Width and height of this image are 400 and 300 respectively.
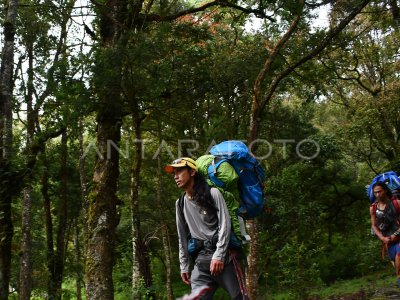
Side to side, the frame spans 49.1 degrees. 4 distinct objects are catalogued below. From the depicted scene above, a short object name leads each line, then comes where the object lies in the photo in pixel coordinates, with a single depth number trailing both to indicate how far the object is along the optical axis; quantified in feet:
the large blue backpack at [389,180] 19.89
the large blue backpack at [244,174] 11.87
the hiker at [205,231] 11.12
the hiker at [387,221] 19.26
